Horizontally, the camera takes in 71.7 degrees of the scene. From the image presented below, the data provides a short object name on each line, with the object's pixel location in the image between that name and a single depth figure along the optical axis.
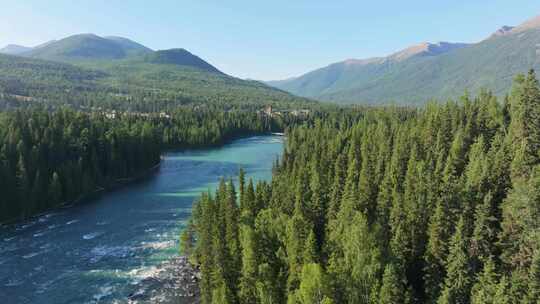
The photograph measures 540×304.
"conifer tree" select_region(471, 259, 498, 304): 33.91
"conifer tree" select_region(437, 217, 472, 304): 37.97
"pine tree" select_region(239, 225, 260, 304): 43.62
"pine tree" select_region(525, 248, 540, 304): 32.97
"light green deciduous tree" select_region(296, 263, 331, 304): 33.88
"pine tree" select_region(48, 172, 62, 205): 91.38
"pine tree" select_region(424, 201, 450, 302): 41.71
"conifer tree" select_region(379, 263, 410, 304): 34.78
